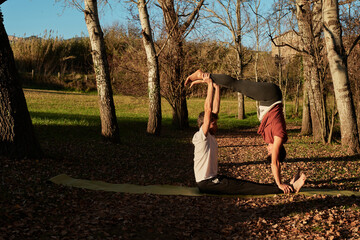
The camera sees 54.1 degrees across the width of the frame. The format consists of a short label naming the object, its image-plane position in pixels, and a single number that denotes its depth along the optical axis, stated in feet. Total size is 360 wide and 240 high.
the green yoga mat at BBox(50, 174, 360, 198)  22.52
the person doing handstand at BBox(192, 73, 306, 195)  20.01
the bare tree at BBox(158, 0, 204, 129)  59.41
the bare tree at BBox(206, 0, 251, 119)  81.41
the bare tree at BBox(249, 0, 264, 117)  78.59
